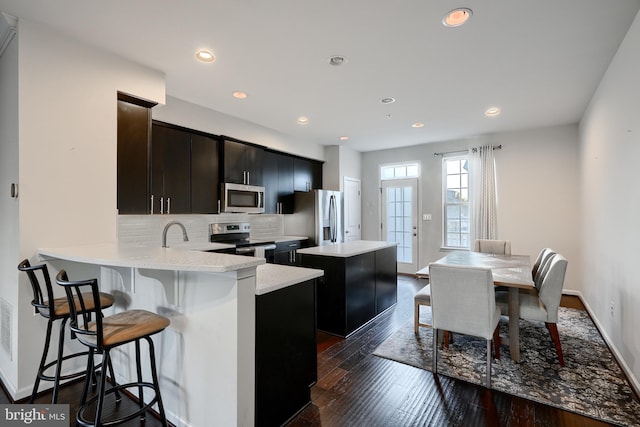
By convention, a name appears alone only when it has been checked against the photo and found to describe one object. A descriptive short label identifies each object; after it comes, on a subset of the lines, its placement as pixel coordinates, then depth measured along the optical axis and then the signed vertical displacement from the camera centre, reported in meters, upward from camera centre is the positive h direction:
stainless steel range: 4.26 -0.37
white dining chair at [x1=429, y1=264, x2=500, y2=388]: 2.25 -0.67
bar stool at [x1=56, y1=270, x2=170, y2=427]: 1.51 -0.61
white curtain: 5.26 +0.36
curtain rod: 5.28 +1.18
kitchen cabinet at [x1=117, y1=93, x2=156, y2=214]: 2.73 +0.56
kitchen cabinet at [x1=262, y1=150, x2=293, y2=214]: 4.97 +0.56
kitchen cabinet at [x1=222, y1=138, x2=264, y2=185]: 4.30 +0.78
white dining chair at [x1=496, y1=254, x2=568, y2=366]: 2.54 -0.75
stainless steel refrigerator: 5.30 -0.04
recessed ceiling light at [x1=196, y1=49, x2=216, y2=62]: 2.61 +1.39
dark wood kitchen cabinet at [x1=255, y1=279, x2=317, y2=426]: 1.72 -0.84
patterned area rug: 2.08 -1.27
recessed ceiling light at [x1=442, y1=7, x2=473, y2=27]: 2.06 +1.38
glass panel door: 6.24 -0.07
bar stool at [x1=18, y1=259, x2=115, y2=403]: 1.83 -0.60
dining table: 2.53 -0.54
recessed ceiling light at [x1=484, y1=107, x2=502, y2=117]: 4.04 +1.40
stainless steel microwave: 4.26 +0.25
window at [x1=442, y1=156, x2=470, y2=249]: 5.76 +0.24
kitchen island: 3.24 -0.78
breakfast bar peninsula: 1.55 -0.57
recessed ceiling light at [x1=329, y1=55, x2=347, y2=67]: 2.70 +1.39
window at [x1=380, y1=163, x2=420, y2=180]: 6.27 +0.93
